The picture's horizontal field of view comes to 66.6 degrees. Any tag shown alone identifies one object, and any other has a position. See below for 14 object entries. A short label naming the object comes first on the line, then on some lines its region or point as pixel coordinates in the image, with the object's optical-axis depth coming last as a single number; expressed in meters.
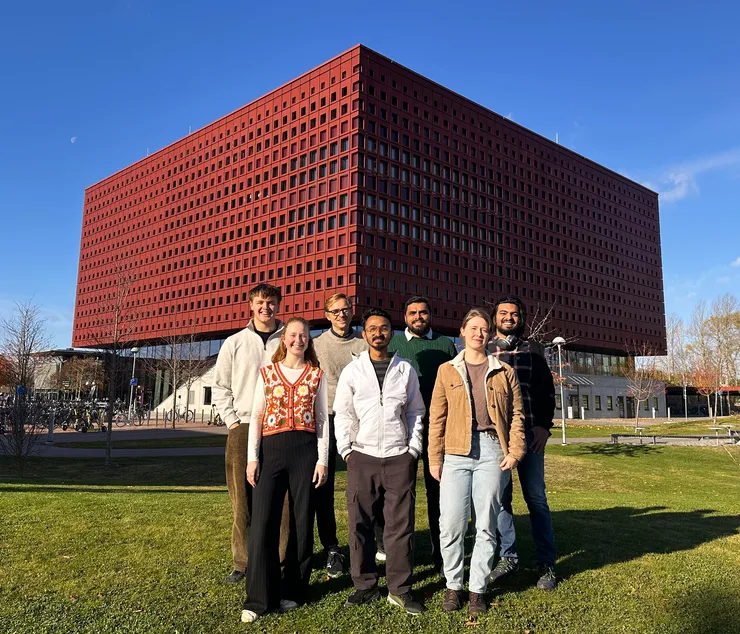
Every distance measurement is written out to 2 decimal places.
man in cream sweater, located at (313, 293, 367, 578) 5.30
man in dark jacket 5.05
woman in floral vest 4.25
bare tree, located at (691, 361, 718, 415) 59.61
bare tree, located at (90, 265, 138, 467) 18.83
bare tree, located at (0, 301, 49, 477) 16.81
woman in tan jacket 4.37
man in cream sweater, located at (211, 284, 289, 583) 4.92
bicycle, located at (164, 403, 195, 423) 48.77
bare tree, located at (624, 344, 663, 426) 59.59
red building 54.41
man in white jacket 4.38
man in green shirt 5.17
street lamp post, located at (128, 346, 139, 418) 47.27
